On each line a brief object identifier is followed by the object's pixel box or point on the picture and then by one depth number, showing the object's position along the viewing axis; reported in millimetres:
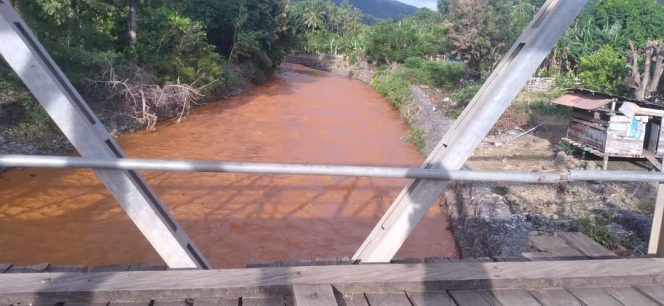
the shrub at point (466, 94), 16953
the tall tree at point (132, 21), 16609
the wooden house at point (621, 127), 9852
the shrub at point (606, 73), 16473
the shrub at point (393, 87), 21491
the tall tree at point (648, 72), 13352
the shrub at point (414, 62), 30250
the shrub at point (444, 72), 24734
